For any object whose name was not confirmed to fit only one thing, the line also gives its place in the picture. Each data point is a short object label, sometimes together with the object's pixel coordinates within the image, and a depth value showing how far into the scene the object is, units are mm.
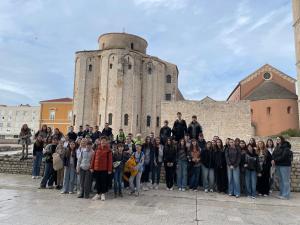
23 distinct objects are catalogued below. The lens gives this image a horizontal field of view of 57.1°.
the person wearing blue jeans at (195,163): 9023
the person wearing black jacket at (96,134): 10336
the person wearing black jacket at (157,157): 9320
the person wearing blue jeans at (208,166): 8984
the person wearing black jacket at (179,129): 10336
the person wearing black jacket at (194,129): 10141
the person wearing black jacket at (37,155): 10445
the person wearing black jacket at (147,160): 9023
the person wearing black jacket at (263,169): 8703
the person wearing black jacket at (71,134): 10562
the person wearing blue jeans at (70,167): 8320
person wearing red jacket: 7465
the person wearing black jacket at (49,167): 8906
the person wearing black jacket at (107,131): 10273
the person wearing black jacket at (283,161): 8359
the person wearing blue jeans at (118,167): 7898
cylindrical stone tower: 32219
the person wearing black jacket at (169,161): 9109
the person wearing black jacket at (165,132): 10117
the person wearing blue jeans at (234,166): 8375
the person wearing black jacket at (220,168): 8867
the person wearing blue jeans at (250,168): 8336
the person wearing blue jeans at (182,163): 9148
